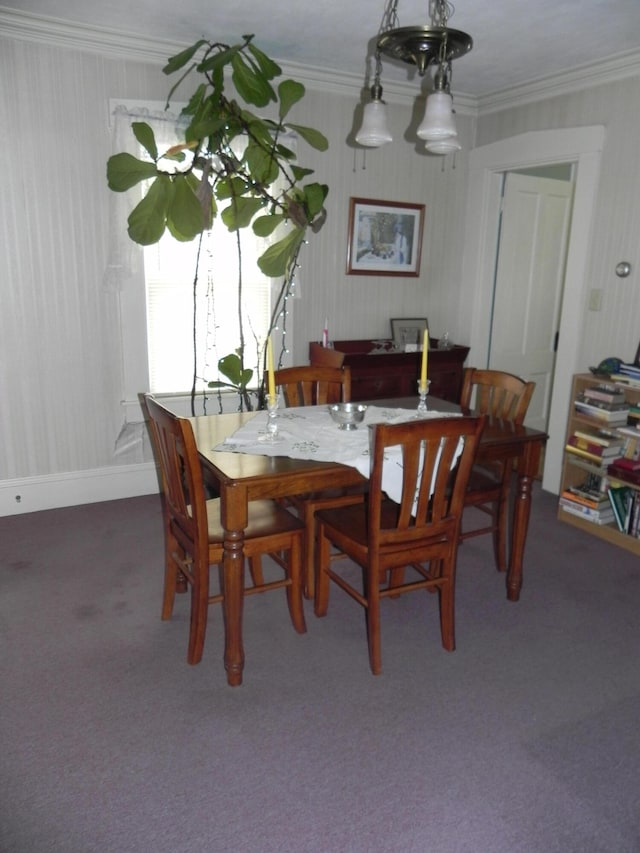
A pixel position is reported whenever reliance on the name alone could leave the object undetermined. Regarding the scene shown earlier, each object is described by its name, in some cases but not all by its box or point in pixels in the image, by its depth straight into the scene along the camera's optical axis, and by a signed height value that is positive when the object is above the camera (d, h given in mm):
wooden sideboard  4031 -563
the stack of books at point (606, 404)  3420 -622
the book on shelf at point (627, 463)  3333 -903
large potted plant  3064 +503
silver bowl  2655 -561
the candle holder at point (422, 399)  2818 -527
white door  4594 +41
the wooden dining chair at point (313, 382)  3127 -511
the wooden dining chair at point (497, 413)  2846 -606
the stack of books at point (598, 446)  3469 -856
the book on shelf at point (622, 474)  3283 -950
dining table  2072 -659
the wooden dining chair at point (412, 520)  2086 -860
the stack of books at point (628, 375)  3324 -460
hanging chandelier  2070 +706
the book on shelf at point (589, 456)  3480 -915
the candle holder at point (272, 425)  2434 -575
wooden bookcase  3400 -1085
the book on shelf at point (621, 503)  3422 -1132
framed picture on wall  4289 +270
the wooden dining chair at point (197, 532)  2098 -906
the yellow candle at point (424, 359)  2629 -323
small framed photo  4484 -368
